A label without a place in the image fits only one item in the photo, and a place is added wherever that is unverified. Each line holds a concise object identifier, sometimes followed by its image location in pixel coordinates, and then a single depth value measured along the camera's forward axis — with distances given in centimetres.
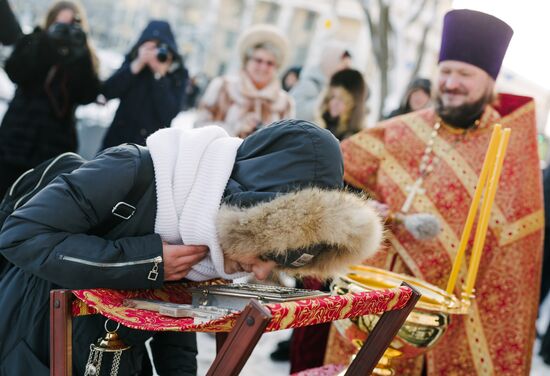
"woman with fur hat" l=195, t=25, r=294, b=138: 440
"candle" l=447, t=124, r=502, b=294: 190
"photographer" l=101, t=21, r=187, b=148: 410
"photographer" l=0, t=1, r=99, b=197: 375
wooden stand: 115
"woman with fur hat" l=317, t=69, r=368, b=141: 448
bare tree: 902
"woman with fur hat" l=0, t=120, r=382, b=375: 142
